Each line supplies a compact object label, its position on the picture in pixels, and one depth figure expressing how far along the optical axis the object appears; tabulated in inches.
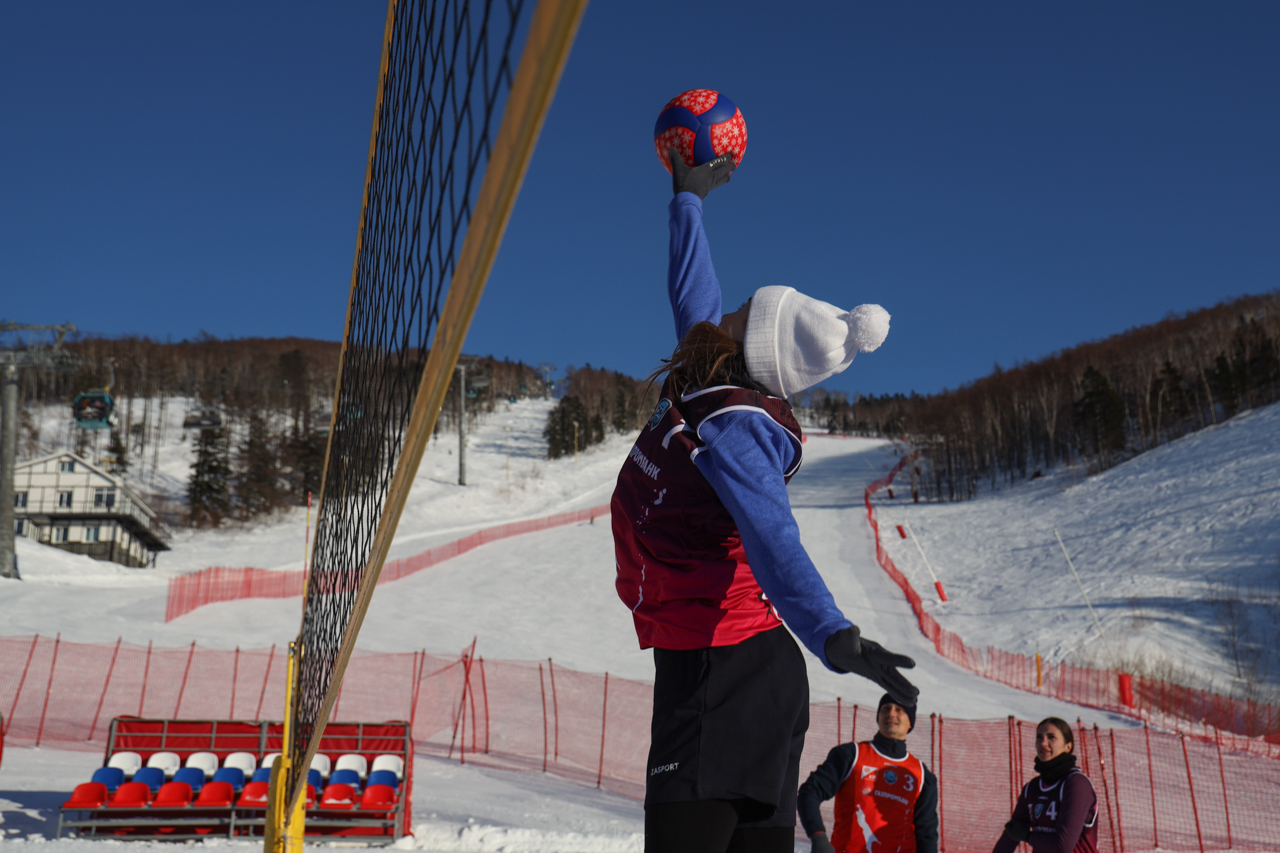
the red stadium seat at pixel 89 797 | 290.2
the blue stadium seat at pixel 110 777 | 309.6
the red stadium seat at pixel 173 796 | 297.0
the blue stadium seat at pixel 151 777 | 314.8
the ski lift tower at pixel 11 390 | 942.4
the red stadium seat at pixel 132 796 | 296.2
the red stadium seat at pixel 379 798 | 299.6
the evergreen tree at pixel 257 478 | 2037.4
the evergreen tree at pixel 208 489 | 1966.0
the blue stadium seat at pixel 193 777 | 312.5
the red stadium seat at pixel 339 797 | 298.2
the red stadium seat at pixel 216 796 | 298.7
